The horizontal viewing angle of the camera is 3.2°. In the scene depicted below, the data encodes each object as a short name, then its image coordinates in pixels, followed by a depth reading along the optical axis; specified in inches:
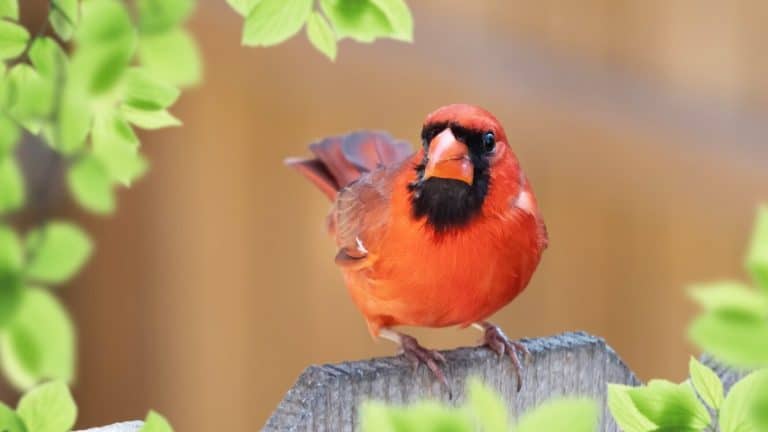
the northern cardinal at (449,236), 180.9
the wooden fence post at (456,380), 176.6
